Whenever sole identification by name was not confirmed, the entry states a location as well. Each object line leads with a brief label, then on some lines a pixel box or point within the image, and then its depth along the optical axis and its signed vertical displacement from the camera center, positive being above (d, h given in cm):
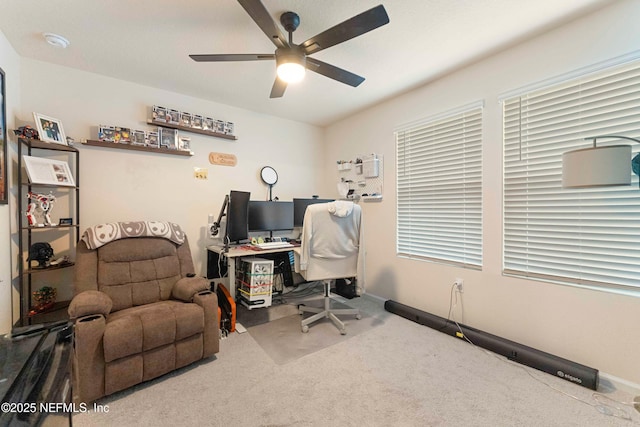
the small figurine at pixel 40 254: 215 -34
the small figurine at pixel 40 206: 211 +6
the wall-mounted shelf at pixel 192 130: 286 +99
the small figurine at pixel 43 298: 220 -74
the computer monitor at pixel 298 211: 370 +3
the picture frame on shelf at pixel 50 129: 214 +73
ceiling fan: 142 +108
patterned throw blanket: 213 -17
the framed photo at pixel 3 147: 188 +49
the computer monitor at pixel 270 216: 337 -4
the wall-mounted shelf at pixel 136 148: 255 +70
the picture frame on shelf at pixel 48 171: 207 +36
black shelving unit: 207 -14
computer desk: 264 -42
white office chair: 244 -31
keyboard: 295 -38
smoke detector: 199 +137
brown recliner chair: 160 -73
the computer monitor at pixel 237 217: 287 -4
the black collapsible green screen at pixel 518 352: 175 -110
